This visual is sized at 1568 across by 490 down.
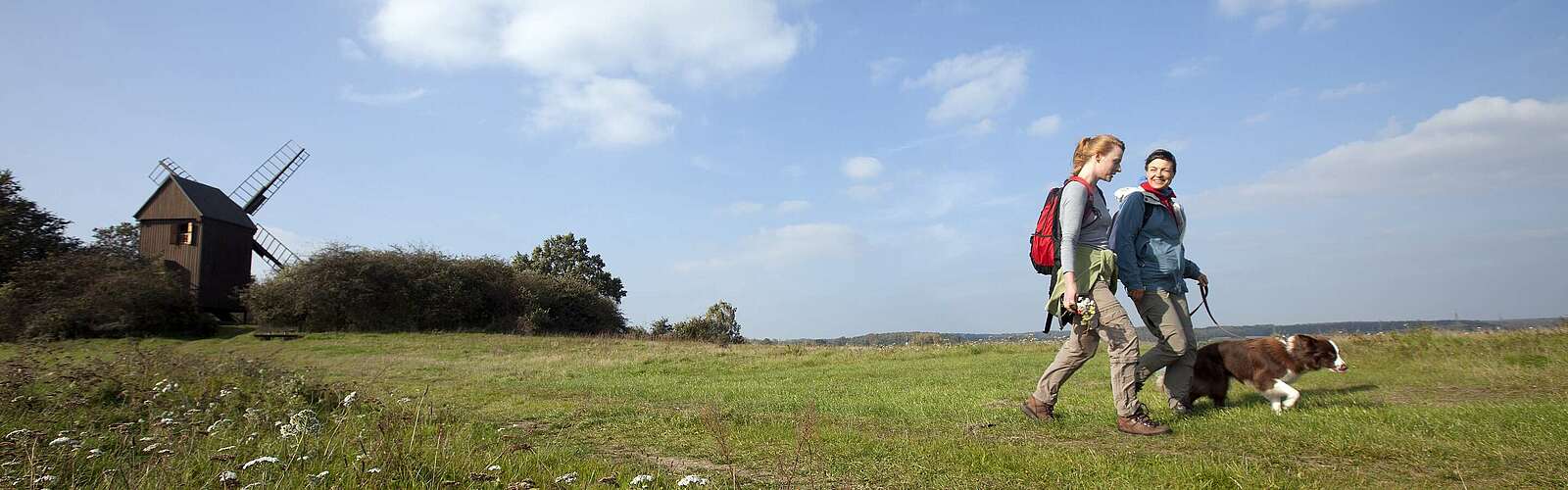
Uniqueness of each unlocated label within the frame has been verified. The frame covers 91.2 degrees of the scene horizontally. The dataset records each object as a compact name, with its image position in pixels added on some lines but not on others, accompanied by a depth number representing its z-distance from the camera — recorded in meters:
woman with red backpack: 5.33
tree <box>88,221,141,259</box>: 33.53
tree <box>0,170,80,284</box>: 30.58
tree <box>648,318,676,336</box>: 42.46
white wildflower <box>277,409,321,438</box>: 4.32
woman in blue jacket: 5.81
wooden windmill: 36.84
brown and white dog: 6.11
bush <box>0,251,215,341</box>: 28.48
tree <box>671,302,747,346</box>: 38.26
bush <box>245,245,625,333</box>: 34.66
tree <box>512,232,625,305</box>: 58.69
